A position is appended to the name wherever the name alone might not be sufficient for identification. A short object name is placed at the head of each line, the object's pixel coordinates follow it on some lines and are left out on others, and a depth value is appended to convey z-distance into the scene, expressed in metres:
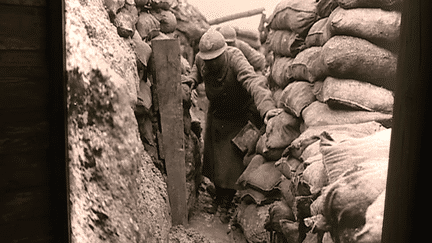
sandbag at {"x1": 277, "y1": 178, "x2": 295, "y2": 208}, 2.87
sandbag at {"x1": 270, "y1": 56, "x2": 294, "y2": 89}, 3.43
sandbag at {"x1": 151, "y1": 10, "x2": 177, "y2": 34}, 4.58
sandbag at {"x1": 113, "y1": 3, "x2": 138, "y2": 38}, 2.79
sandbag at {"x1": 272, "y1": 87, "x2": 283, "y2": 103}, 3.69
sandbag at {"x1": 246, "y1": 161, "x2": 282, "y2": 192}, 3.46
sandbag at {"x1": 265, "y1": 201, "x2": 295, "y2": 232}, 2.86
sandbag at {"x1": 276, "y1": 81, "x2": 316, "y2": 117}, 2.89
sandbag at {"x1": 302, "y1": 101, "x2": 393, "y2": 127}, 2.27
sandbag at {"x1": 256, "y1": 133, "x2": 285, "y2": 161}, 3.39
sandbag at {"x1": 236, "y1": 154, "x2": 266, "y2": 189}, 3.77
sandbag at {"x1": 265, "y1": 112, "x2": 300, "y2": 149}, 3.16
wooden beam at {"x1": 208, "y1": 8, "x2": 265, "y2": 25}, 6.70
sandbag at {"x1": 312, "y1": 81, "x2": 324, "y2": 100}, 2.75
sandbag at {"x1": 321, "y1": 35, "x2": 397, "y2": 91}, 2.33
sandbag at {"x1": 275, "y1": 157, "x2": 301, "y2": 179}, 2.75
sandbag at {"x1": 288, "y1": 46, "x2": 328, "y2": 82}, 2.71
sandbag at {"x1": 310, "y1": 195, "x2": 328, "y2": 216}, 1.70
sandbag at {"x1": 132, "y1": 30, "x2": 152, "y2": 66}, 3.30
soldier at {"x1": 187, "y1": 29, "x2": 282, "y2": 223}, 4.25
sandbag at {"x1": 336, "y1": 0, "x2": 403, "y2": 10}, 2.35
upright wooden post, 3.60
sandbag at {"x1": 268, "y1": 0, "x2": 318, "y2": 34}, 3.17
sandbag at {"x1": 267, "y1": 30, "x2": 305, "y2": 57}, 3.29
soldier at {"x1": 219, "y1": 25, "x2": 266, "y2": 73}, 4.69
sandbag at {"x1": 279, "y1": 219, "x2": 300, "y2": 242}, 2.61
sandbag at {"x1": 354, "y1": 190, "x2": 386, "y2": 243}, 1.33
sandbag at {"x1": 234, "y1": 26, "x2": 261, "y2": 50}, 6.74
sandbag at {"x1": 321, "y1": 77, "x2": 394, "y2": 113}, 2.31
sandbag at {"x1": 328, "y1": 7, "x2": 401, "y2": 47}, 2.31
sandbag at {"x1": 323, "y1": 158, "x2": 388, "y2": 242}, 1.49
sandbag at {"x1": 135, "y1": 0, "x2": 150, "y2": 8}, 3.71
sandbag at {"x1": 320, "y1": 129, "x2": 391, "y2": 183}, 1.69
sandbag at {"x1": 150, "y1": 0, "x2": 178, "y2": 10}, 4.39
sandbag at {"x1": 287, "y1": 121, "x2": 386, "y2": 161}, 2.14
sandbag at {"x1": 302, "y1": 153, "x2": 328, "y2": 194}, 1.99
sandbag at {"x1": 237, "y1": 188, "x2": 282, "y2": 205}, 3.50
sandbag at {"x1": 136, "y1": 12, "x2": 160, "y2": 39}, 3.73
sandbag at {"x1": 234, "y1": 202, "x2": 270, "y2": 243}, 3.57
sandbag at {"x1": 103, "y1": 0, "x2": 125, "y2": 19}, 2.51
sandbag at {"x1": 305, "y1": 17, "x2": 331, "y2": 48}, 2.84
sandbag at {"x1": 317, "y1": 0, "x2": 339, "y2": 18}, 2.76
